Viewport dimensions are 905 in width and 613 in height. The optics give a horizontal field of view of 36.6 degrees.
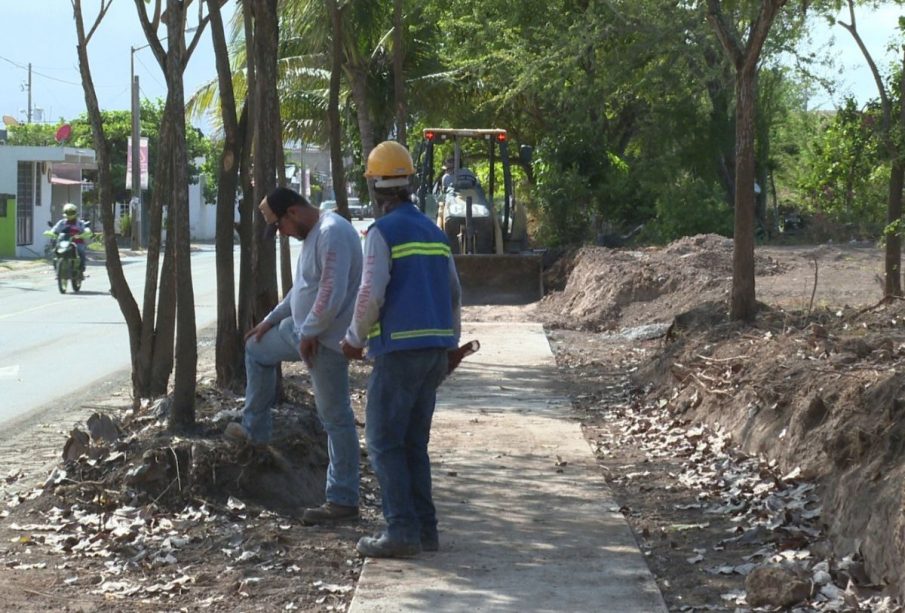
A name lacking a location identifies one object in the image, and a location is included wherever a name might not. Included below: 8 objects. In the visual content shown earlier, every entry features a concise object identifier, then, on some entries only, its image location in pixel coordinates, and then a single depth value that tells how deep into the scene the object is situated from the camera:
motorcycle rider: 28.67
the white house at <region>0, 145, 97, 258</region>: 47.41
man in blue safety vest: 6.71
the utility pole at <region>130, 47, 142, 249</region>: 47.53
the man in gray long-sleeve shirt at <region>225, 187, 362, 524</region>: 7.17
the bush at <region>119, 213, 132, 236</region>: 62.16
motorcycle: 28.18
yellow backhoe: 23.62
